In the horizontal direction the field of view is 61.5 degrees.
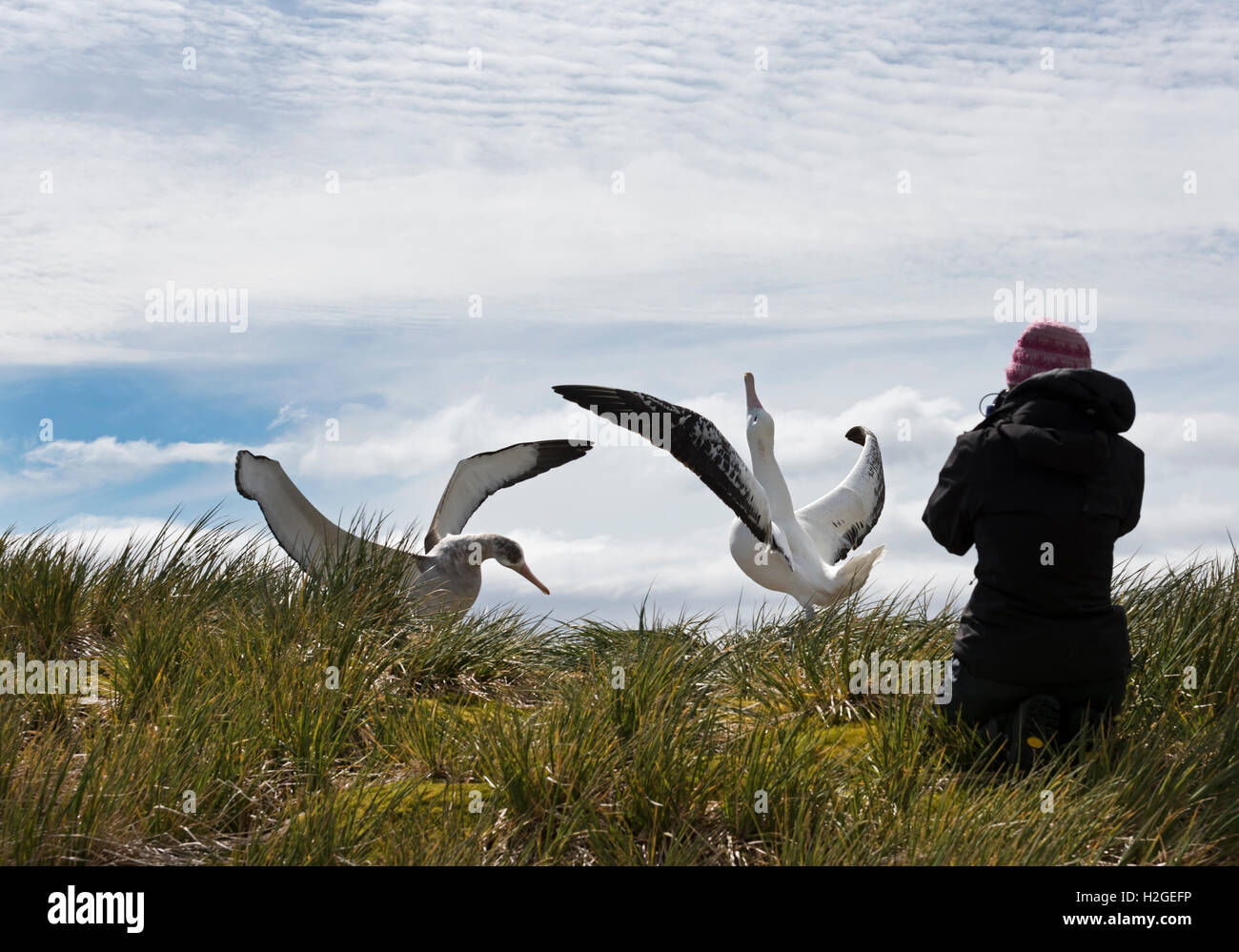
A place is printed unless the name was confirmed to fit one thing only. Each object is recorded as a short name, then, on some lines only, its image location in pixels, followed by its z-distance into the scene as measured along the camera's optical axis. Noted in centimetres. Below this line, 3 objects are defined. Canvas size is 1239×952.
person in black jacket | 480
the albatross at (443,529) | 886
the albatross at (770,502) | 806
